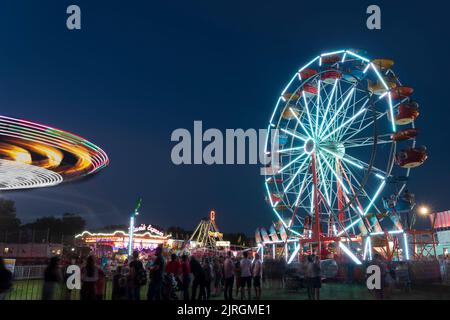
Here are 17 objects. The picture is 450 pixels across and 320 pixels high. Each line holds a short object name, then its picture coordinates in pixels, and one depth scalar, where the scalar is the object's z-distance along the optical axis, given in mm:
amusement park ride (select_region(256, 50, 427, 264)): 18688
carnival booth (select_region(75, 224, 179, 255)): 46594
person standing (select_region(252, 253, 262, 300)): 11758
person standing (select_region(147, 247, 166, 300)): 9141
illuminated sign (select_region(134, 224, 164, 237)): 50488
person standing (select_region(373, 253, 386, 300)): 12126
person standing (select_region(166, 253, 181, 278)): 10133
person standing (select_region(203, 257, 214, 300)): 11367
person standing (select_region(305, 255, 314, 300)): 11148
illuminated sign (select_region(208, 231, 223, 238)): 63469
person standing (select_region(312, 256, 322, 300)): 11070
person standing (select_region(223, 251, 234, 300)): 11156
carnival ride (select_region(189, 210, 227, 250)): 63281
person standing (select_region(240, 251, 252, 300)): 11359
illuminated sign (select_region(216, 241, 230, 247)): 64788
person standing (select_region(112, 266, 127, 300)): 10312
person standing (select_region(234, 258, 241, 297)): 11957
